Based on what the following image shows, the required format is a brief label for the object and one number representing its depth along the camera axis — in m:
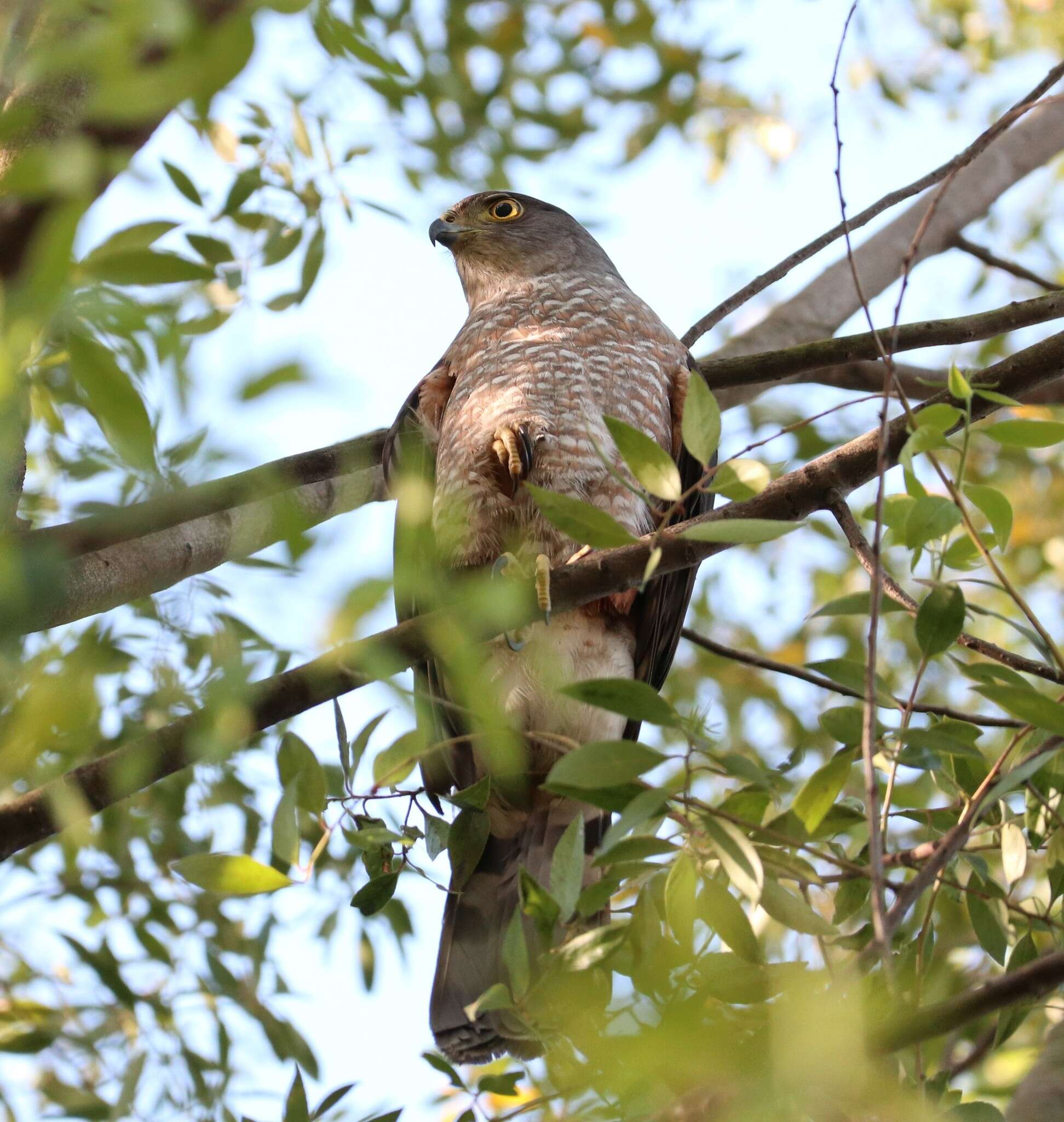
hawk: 10.68
